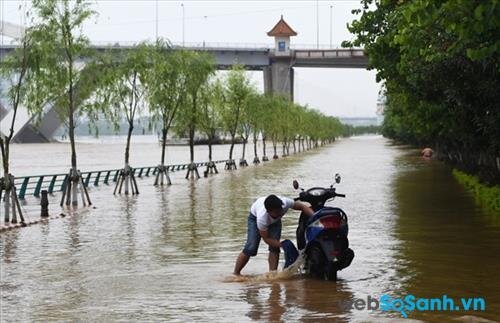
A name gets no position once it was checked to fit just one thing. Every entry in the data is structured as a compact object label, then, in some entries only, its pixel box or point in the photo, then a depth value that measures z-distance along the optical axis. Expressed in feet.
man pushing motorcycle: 33.47
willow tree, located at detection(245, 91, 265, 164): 206.36
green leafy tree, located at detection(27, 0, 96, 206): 83.61
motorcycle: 33.19
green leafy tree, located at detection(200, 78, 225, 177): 158.61
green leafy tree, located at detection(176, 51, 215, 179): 140.97
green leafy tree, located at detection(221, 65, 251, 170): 192.75
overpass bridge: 380.99
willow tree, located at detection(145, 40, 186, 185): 126.62
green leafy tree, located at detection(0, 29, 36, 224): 72.79
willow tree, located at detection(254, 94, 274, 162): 230.87
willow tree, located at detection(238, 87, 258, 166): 201.49
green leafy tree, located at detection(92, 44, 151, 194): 111.34
